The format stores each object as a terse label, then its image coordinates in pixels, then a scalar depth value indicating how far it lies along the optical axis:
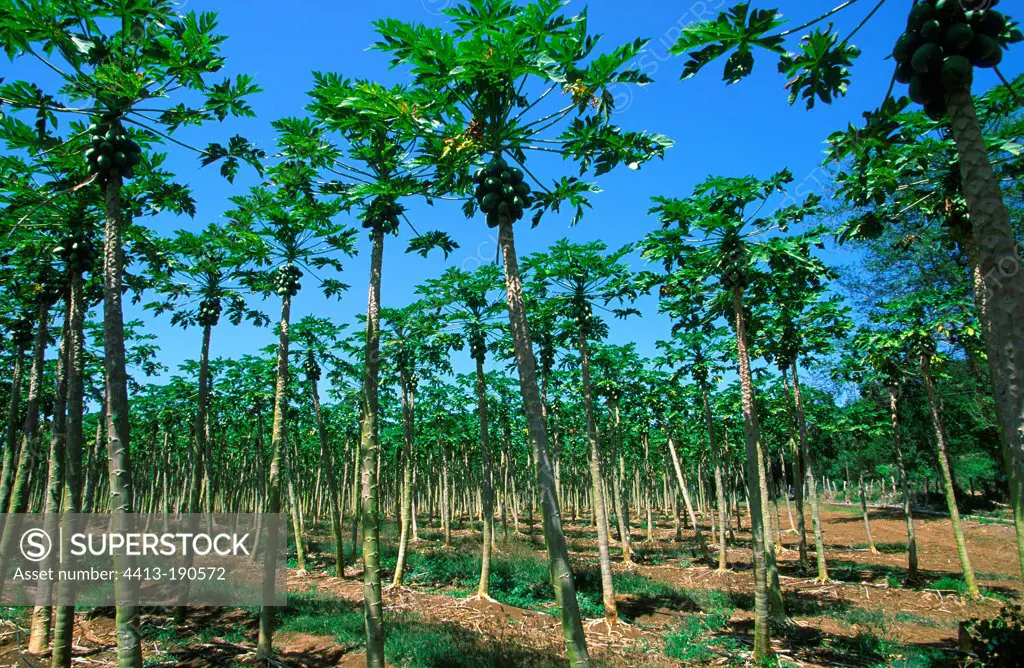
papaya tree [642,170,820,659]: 9.77
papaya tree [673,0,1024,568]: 4.23
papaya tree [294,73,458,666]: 6.07
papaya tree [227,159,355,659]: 8.53
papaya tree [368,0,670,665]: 5.55
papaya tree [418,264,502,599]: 15.28
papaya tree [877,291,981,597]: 13.90
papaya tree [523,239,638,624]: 13.88
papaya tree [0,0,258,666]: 5.92
